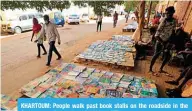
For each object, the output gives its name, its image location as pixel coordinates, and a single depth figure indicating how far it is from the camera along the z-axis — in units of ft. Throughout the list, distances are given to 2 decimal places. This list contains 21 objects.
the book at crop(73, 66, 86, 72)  15.16
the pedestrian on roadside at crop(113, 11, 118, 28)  48.55
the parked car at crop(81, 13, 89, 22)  74.24
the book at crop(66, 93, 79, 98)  11.50
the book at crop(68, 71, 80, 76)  14.46
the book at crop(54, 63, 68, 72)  15.33
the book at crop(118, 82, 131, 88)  12.75
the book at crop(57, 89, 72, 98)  11.53
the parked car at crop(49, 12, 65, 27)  55.06
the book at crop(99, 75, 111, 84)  13.52
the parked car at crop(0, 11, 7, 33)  42.75
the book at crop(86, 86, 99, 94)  12.05
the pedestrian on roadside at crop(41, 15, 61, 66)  17.54
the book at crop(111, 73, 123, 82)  13.74
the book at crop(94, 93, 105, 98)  11.51
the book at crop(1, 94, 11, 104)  11.21
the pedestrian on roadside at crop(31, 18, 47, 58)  20.33
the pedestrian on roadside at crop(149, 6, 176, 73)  14.23
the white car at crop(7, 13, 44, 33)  42.34
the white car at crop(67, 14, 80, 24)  62.80
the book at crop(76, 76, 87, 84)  13.41
